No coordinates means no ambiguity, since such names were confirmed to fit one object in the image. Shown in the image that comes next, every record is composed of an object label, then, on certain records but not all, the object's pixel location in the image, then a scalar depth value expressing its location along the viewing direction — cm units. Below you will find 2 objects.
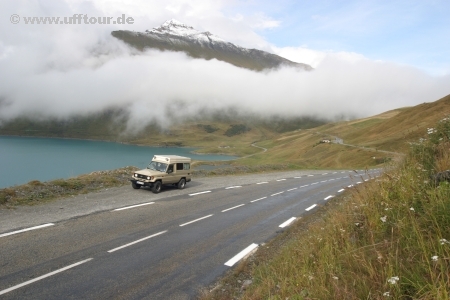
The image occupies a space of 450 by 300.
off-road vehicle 2019
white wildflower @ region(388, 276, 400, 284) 365
